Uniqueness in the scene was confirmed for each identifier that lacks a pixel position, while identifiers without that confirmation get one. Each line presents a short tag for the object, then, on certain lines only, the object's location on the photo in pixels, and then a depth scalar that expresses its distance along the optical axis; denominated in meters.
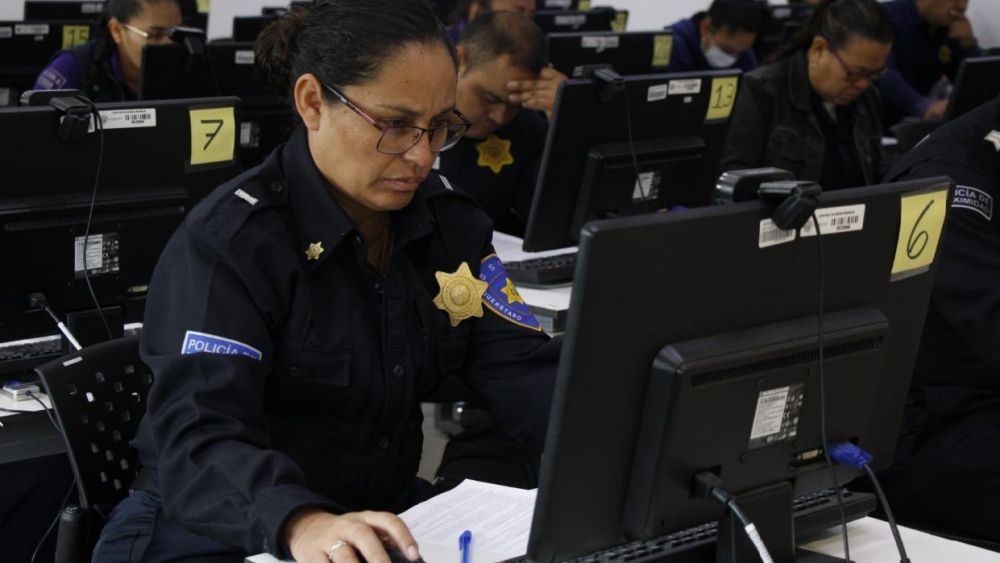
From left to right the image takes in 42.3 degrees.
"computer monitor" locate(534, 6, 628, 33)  5.47
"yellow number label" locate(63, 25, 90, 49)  4.76
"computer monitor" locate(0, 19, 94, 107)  4.60
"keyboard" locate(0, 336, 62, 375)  2.11
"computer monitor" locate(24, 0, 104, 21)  5.64
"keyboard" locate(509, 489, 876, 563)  1.25
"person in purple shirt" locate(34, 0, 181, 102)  3.91
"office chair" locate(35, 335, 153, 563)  1.65
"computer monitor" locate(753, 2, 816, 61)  6.02
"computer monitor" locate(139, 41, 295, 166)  3.32
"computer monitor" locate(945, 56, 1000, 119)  3.21
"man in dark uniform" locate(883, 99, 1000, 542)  2.01
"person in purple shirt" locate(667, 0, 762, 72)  5.27
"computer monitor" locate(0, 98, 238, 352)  1.86
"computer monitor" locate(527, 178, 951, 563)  1.05
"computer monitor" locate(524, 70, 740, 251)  2.57
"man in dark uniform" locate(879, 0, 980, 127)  5.64
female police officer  1.38
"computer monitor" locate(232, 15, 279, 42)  5.25
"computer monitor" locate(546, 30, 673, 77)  3.71
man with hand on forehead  3.02
